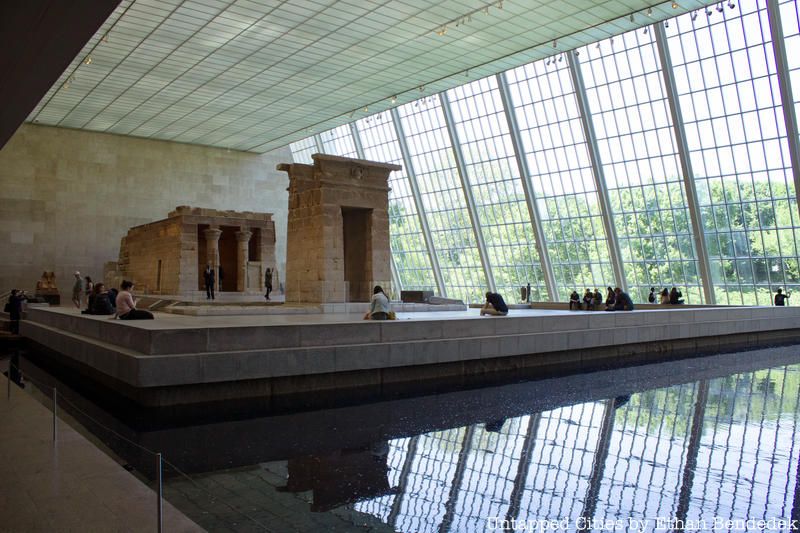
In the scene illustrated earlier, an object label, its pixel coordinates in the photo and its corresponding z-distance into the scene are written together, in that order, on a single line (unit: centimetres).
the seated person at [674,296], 2436
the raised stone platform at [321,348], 950
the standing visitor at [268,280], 2450
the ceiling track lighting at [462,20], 2192
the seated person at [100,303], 1538
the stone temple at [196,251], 2767
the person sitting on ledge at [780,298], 2394
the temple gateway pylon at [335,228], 1911
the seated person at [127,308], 1260
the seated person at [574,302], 2447
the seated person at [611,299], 2203
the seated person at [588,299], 2408
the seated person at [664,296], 2483
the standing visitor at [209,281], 2444
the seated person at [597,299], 2423
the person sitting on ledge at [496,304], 1681
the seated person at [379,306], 1345
